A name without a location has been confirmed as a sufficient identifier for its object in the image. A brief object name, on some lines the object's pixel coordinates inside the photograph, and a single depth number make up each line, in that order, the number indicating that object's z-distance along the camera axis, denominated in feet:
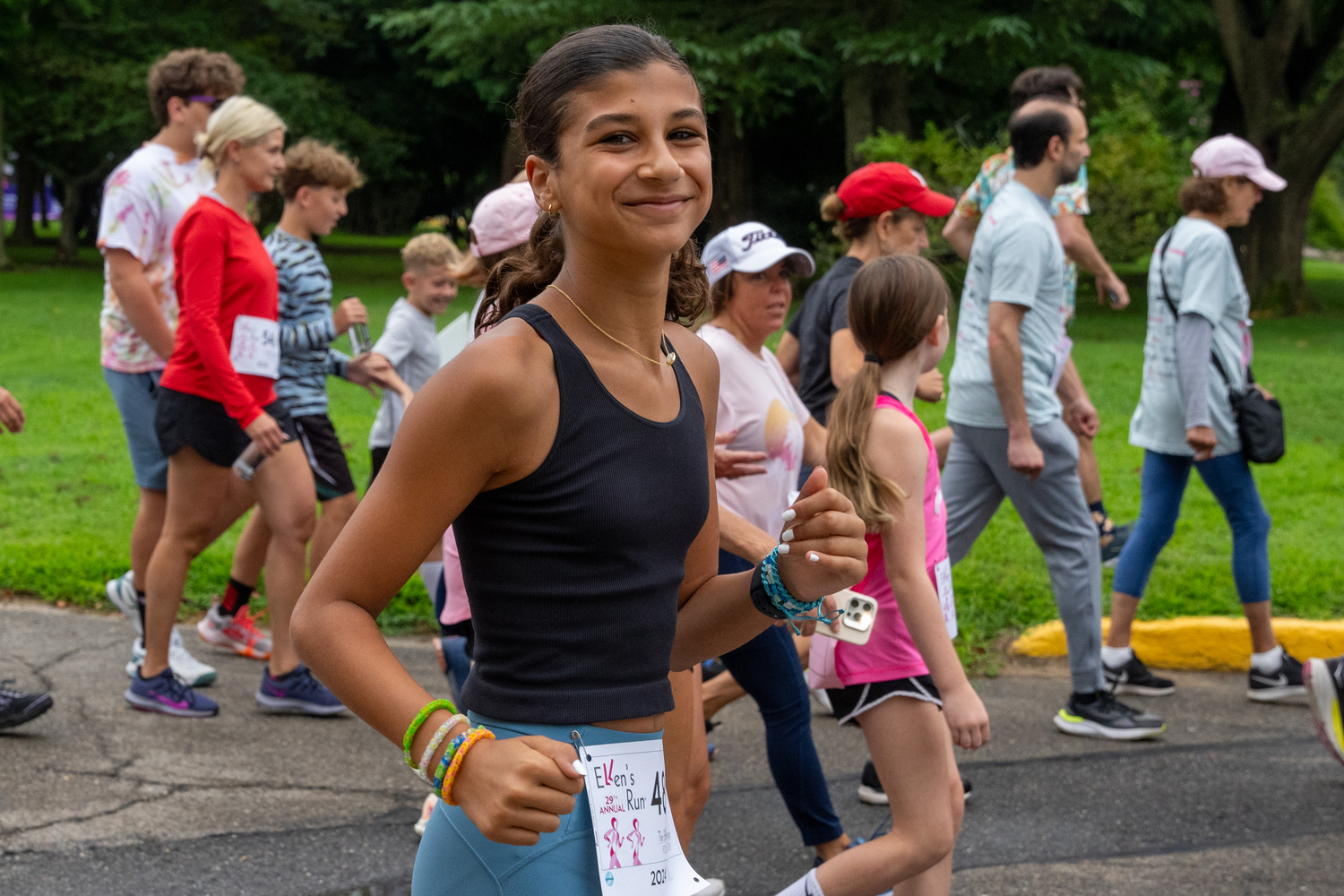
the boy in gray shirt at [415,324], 18.84
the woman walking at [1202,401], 18.29
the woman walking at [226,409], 16.17
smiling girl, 5.59
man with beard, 16.58
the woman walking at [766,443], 12.55
